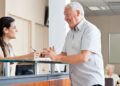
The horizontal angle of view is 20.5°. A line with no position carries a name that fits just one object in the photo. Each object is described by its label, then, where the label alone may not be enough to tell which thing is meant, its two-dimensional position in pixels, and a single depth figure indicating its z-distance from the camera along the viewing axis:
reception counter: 2.43
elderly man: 2.71
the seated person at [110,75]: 8.65
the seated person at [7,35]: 3.56
